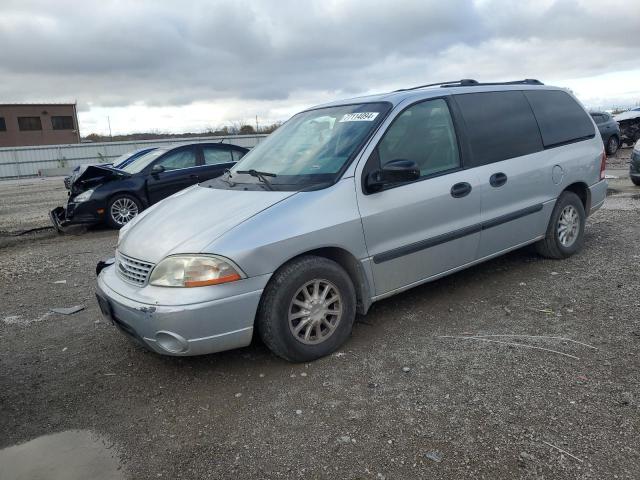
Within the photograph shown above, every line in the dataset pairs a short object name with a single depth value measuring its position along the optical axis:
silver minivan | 3.21
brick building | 47.91
